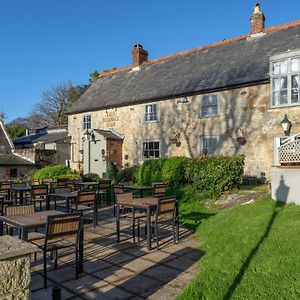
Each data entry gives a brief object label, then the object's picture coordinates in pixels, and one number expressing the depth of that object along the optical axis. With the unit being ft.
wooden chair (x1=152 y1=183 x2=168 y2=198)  34.58
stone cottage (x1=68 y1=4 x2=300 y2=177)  53.67
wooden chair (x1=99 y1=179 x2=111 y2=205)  43.27
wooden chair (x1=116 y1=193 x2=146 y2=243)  25.28
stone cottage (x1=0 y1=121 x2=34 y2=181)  89.92
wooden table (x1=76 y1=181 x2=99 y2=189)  45.71
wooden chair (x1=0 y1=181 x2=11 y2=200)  40.66
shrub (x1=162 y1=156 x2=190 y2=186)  48.26
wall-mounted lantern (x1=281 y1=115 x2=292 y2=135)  50.55
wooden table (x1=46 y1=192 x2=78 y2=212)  28.71
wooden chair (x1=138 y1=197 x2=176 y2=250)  23.43
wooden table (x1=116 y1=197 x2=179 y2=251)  22.80
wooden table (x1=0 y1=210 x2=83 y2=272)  16.81
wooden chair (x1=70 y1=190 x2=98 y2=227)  29.50
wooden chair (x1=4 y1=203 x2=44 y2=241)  19.69
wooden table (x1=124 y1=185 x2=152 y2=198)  39.23
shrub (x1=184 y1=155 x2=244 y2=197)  41.93
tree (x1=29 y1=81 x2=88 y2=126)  167.73
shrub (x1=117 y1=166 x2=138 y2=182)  64.93
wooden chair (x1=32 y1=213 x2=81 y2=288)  16.94
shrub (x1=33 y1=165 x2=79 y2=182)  69.92
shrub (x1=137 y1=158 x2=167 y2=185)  51.72
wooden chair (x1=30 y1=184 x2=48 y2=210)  36.40
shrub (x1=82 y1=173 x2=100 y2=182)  67.20
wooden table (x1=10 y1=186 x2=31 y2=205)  38.19
